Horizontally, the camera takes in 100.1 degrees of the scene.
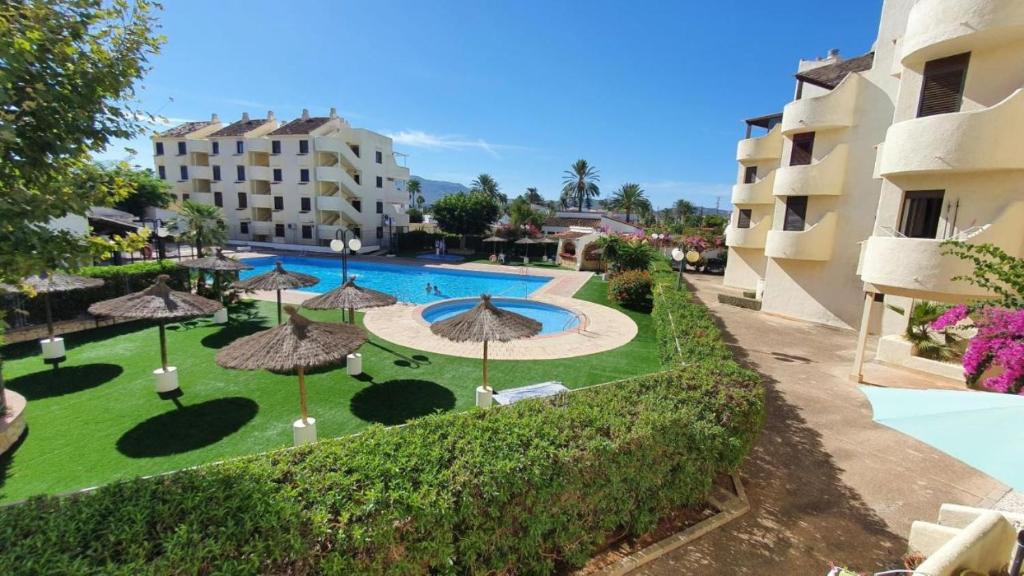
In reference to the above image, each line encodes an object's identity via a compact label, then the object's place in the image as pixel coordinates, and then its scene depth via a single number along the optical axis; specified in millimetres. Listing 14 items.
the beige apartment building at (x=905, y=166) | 11055
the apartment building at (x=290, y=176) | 42094
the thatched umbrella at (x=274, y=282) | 13219
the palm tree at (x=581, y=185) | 80562
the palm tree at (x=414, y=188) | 94088
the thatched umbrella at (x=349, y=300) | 11945
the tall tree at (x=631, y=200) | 75688
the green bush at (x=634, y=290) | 21141
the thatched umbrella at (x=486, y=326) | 9625
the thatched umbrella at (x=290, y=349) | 7559
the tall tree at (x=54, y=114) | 3287
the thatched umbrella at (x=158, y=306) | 9727
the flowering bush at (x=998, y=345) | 6844
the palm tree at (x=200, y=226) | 21219
